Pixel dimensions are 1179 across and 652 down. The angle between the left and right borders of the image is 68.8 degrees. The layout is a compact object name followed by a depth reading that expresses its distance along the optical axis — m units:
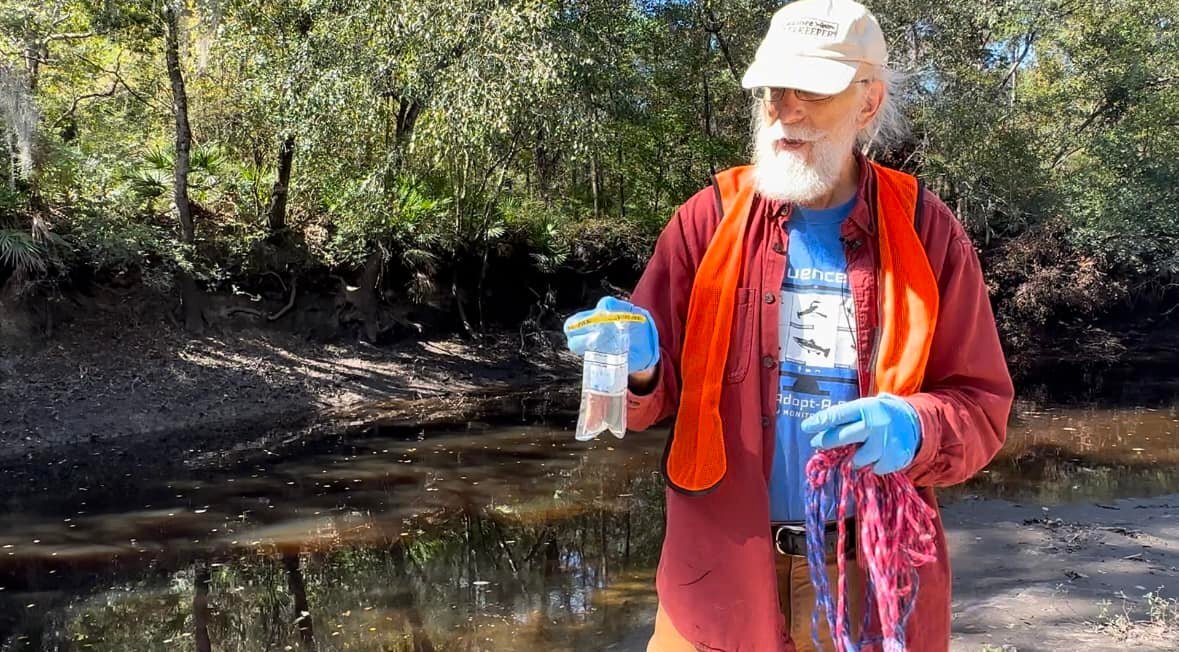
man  1.66
